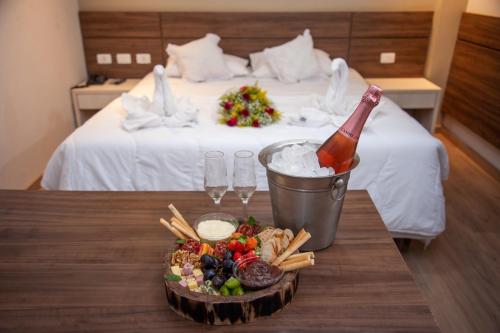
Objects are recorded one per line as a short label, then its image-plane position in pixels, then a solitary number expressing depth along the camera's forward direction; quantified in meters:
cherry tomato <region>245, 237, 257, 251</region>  0.93
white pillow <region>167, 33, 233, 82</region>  3.46
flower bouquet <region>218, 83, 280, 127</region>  2.38
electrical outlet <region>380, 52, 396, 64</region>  3.89
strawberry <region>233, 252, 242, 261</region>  0.90
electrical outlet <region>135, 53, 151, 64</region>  3.85
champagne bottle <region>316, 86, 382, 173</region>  0.98
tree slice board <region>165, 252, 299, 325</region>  0.80
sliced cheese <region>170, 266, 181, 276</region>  0.88
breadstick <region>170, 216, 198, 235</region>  1.02
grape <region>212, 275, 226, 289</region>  0.84
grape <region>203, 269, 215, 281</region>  0.86
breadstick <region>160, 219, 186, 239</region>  1.00
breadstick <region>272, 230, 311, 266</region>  0.89
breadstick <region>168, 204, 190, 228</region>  1.04
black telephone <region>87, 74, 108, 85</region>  3.74
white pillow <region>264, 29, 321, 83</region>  3.47
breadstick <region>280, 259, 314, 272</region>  0.86
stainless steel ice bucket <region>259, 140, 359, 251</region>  0.95
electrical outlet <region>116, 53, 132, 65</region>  3.85
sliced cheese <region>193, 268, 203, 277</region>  0.87
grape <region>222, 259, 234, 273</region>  0.87
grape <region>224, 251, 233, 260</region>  0.89
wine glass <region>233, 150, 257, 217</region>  1.05
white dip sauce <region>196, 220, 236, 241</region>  0.99
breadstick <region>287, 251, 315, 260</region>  0.89
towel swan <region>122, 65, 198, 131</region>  2.35
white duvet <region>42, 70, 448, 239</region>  2.16
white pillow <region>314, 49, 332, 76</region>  3.59
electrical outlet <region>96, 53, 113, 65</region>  3.86
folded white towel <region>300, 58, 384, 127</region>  2.49
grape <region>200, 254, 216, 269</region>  0.87
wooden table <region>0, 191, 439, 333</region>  0.83
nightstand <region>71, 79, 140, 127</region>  3.54
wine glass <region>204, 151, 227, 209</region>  1.07
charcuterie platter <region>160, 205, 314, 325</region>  0.81
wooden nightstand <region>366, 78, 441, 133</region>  3.58
